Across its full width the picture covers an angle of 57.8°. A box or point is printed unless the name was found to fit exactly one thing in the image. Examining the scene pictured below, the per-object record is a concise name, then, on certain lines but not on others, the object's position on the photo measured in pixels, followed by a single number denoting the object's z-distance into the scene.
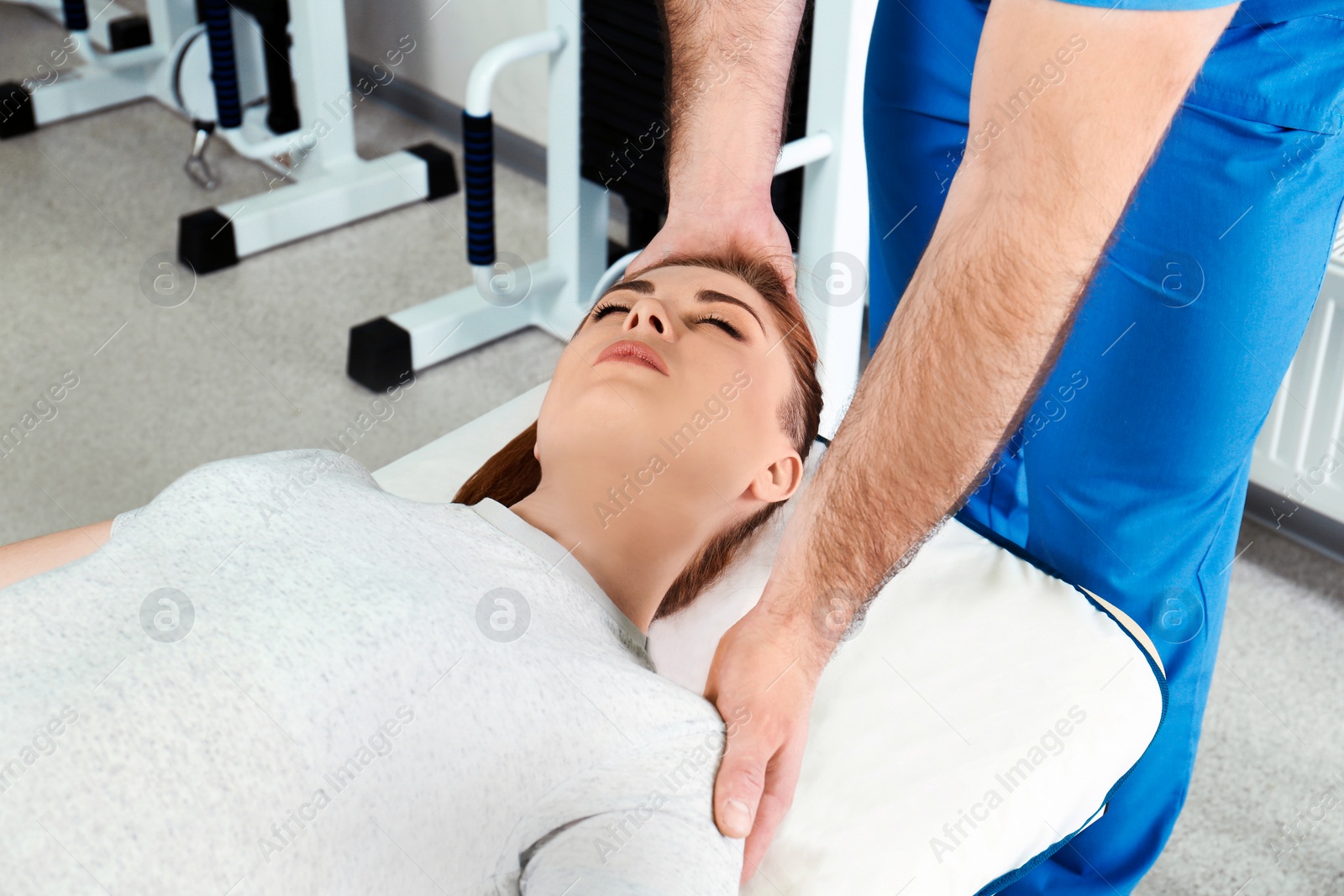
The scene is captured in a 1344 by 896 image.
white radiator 1.80
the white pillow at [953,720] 1.14
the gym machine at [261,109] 2.68
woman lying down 0.86
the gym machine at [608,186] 1.85
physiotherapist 0.93
